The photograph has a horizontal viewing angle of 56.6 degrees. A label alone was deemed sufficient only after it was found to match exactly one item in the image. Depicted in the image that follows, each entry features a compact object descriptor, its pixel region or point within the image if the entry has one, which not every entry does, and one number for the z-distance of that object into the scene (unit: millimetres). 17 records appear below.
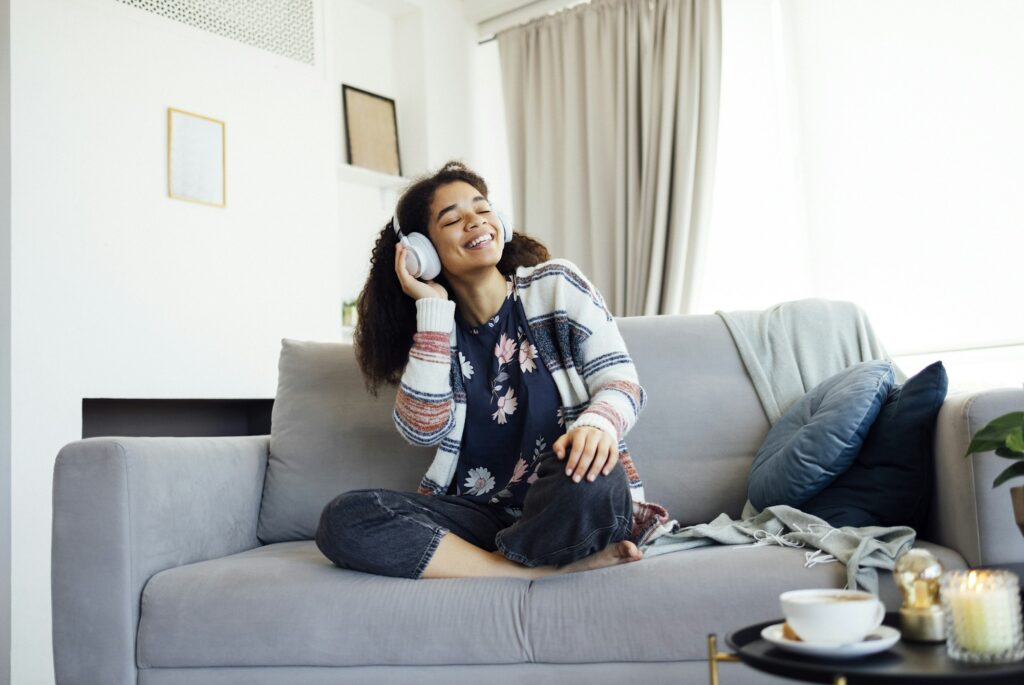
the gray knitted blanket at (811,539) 1414
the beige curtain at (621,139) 3654
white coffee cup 864
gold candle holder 925
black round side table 789
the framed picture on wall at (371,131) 4039
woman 1534
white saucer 854
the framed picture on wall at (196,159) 2996
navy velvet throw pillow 1605
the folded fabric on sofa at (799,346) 1993
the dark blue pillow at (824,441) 1655
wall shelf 3908
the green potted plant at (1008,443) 946
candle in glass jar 842
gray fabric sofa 1420
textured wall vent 3105
